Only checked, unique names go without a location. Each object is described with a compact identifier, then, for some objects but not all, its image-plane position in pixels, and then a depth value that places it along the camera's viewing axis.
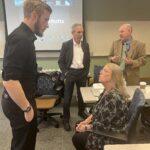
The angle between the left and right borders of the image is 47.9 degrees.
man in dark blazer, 2.43
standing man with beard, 1.17
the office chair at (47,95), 2.43
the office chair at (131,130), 1.37
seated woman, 1.44
